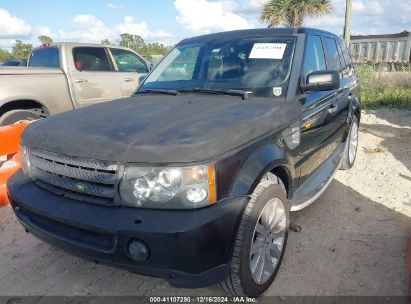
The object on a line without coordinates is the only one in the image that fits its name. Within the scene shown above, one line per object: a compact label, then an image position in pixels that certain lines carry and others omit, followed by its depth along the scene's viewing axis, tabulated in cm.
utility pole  1289
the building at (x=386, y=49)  1500
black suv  210
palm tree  1759
